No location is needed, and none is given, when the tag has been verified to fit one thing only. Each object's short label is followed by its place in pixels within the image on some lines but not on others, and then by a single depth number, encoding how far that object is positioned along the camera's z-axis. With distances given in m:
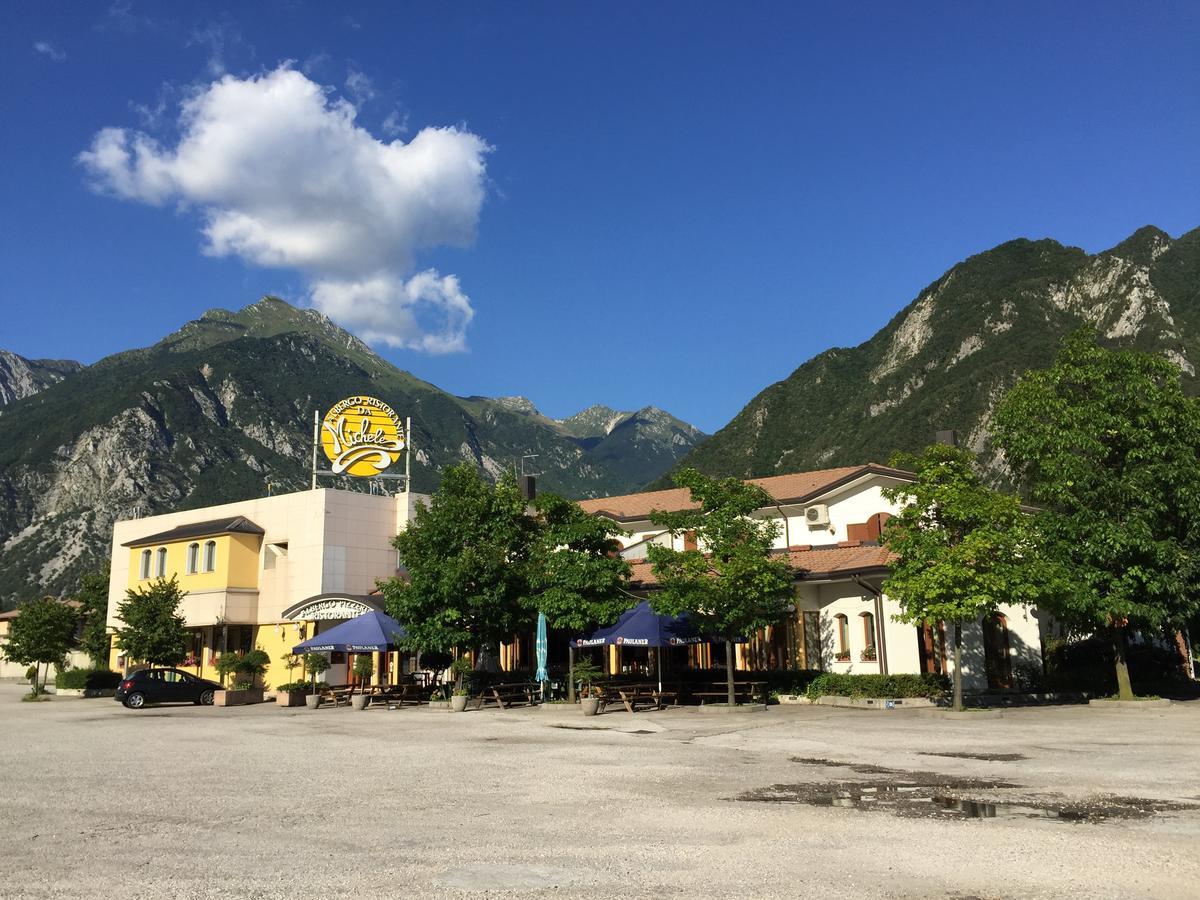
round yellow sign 45.56
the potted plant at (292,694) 34.34
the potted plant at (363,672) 32.06
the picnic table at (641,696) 28.11
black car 34.38
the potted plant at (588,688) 26.72
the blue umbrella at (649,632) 27.86
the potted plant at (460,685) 29.19
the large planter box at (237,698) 35.31
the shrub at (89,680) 44.72
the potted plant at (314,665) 33.94
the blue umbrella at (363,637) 31.66
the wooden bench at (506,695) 29.97
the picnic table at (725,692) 28.70
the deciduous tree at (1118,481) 25.64
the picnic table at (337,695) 33.91
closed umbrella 30.83
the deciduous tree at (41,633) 41.72
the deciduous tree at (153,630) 40.75
